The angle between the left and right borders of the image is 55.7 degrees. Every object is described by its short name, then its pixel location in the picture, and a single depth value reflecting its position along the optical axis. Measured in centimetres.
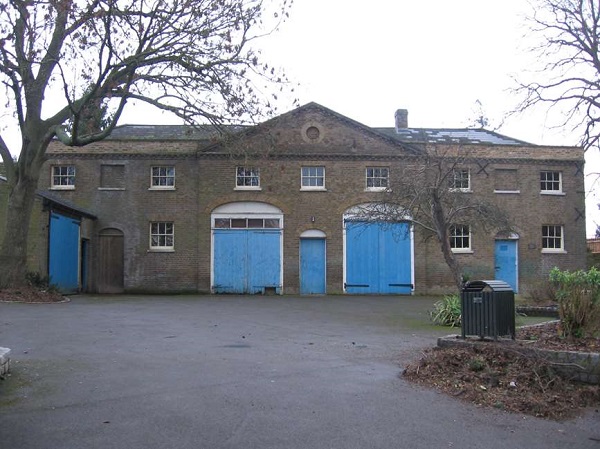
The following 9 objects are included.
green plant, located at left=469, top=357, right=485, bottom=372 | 676
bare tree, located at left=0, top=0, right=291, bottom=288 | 1384
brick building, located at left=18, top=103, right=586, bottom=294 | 2503
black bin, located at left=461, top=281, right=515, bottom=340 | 780
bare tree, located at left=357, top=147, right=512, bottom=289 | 1297
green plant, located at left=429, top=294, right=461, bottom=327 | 1291
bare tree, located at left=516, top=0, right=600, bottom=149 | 1770
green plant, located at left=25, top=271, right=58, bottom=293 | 1870
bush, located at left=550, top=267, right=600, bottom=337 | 773
